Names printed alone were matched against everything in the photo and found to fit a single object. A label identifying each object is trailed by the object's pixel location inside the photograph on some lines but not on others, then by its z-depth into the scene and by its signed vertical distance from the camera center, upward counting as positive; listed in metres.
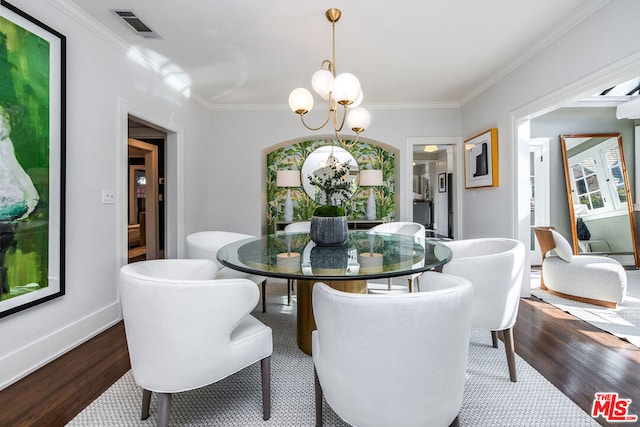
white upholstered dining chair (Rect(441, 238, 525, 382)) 1.70 -0.43
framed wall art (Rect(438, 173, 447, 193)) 7.91 +0.75
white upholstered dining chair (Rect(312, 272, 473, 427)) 0.91 -0.44
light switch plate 2.46 +0.13
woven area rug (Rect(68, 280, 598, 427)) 1.44 -0.99
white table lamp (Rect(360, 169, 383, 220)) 4.46 +0.49
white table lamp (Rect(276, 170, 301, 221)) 4.43 +0.49
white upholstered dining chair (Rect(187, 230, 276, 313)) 2.35 -0.28
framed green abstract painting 1.71 +0.33
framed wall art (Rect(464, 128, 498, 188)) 3.50 +0.62
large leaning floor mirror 4.18 +0.19
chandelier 1.87 +0.80
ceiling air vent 2.23 +1.48
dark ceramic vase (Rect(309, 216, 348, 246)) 2.05 -0.13
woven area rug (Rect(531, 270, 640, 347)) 2.37 -0.93
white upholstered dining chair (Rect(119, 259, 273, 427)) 1.13 -0.45
